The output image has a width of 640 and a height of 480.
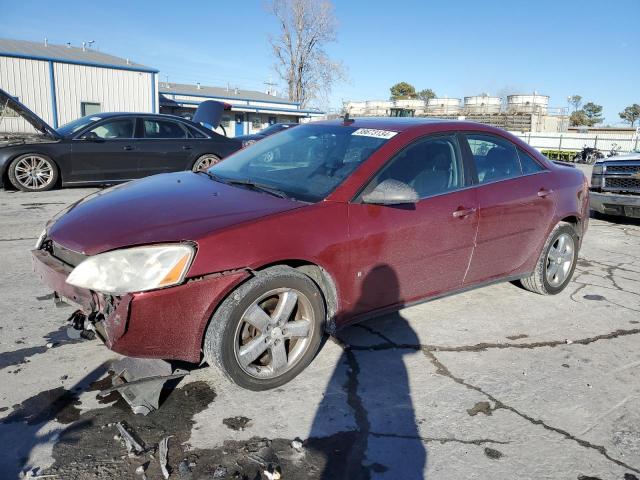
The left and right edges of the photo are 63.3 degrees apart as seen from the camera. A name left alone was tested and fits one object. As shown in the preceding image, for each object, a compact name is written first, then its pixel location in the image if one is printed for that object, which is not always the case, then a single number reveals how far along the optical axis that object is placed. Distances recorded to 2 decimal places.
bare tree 46.09
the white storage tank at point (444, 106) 58.59
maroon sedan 2.62
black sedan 8.96
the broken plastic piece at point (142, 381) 2.71
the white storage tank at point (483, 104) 56.59
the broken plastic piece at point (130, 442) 2.40
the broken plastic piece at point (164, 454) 2.27
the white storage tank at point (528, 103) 54.41
